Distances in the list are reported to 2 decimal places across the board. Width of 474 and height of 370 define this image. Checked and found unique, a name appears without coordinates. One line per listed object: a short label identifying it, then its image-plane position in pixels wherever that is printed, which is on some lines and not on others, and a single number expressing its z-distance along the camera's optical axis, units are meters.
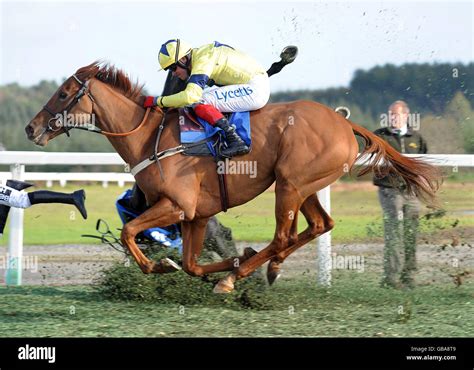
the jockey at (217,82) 12.77
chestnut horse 12.99
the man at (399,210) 15.14
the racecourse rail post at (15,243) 16.12
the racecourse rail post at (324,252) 15.20
